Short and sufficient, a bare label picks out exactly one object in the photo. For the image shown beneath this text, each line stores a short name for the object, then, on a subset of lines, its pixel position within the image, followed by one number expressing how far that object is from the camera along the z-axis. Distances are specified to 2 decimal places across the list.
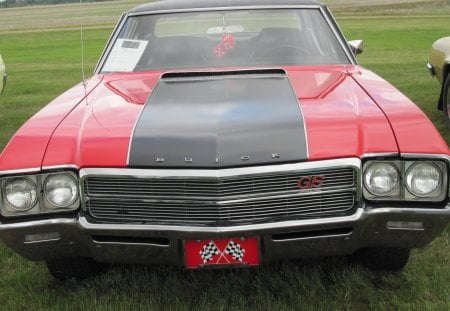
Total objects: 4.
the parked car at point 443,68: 6.04
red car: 2.24
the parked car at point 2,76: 6.44
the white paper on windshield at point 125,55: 3.56
